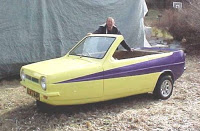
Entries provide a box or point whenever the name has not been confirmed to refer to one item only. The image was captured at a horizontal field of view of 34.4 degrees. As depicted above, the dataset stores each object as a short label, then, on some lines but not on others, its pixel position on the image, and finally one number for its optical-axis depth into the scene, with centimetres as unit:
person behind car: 761
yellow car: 546
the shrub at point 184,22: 1277
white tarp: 858
